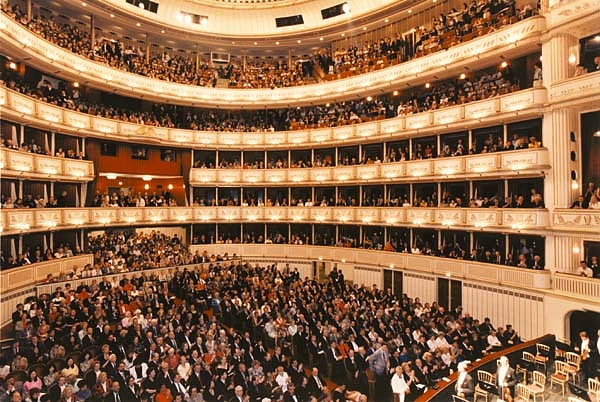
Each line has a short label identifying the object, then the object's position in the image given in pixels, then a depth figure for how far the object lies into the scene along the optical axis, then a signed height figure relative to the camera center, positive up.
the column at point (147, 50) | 24.32 +9.62
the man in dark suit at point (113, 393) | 9.16 -4.00
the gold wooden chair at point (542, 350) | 11.97 -4.18
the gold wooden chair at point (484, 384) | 9.70 -4.21
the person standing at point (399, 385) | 9.71 -4.12
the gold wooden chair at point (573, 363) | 10.35 -4.08
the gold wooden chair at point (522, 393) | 9.05 -4.18
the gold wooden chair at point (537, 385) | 9.25 -4.13
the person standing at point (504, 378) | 9.36 -3.90
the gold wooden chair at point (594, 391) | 9.08 -4.07
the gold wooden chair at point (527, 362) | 11.35 -4.24
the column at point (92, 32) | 21.56 +9.56
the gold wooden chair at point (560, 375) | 9.92 -4.12
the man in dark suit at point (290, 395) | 9.52 -4.24
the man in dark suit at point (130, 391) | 9.64 -4.24
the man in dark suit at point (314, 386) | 9.86 -4.23
